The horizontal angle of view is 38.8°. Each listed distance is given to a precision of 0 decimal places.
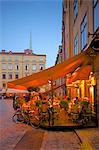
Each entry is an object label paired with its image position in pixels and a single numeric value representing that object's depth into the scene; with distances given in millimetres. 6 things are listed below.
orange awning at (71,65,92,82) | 7273
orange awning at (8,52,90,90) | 6435
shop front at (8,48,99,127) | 6482
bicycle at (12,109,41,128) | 6948
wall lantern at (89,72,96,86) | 6733
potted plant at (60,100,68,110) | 8462
